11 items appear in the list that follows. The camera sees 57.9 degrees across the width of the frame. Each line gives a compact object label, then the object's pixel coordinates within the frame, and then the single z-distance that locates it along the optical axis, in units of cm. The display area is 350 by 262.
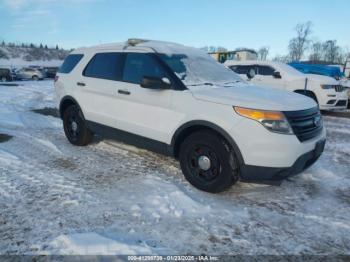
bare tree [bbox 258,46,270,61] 9619
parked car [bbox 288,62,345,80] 1764
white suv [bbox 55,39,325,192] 363
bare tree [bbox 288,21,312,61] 7462
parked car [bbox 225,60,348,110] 1092
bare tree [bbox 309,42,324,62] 8492
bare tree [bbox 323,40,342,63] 8750
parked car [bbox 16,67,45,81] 3300
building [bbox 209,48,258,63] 2302
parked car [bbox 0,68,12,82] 2856
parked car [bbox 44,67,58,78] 3762
